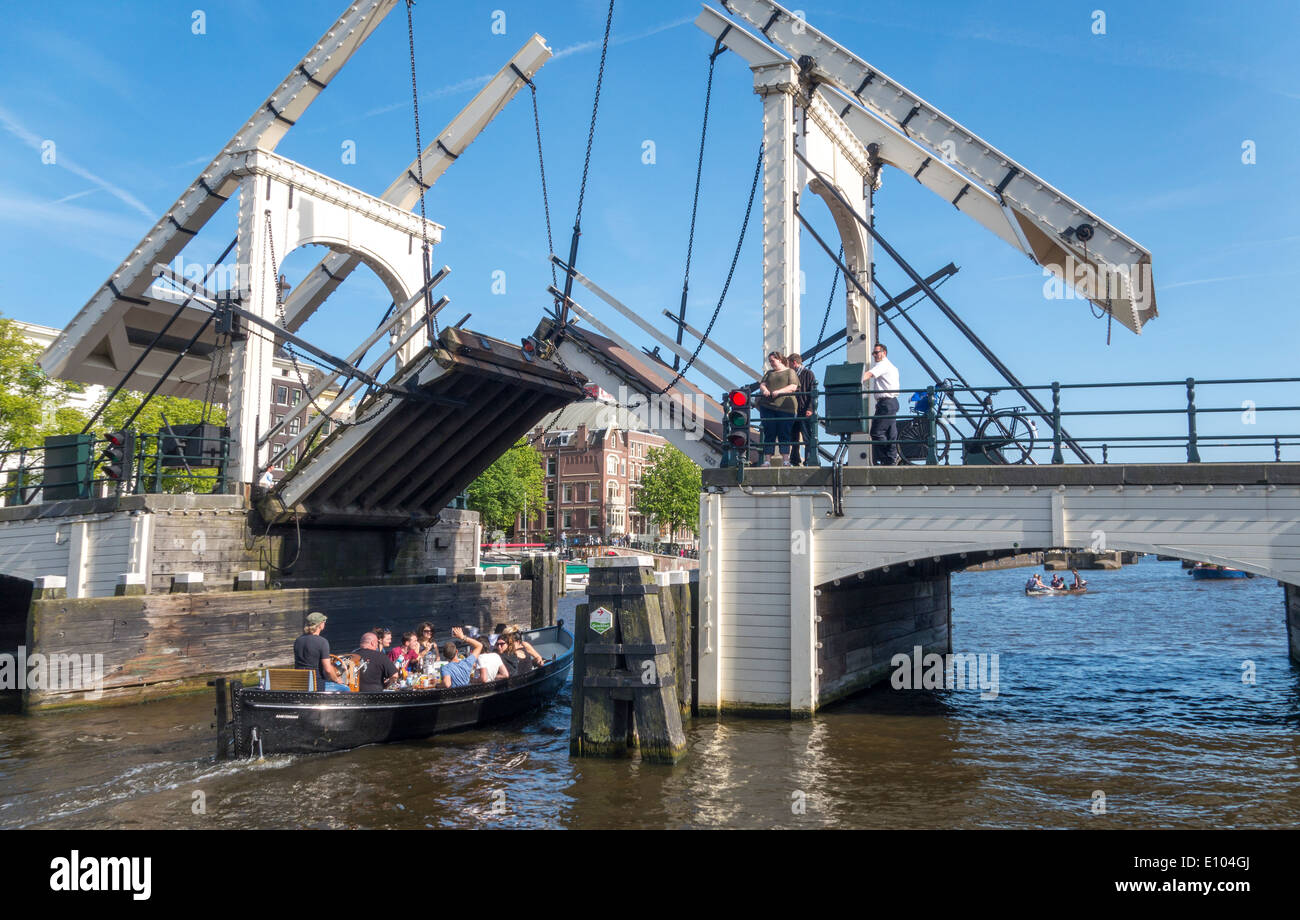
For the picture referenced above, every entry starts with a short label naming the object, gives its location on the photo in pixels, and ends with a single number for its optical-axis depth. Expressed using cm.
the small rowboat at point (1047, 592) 5128
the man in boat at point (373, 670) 1273
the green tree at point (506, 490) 7144
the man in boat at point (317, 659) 1223
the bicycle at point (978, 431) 1328
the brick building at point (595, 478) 8838
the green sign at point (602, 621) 1161
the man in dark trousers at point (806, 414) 1388
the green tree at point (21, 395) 3362
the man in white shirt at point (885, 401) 1415
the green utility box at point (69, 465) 1855
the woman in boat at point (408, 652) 1408
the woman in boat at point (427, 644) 1428
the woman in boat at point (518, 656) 1515
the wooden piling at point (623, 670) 1134
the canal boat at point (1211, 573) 6430
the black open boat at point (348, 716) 1142
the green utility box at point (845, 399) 1410
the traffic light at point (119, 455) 1708
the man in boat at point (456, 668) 1359
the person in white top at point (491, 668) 1395
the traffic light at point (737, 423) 1345
